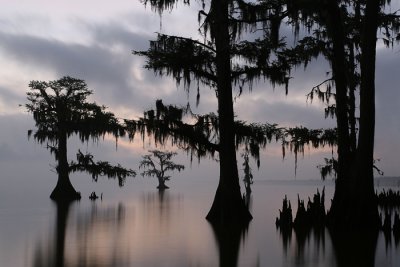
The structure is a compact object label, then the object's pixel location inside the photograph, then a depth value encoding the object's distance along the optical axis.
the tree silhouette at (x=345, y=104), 14.52
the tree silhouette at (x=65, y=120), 39.41
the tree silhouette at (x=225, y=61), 18.17
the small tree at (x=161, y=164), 76.50
